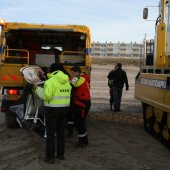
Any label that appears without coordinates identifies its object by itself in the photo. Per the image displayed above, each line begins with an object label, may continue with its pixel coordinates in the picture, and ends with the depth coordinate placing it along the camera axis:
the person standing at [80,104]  5.04
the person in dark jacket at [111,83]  9.05
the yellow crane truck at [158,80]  5.07
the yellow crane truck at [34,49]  6.04
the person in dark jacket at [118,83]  8.91
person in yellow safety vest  4.25
